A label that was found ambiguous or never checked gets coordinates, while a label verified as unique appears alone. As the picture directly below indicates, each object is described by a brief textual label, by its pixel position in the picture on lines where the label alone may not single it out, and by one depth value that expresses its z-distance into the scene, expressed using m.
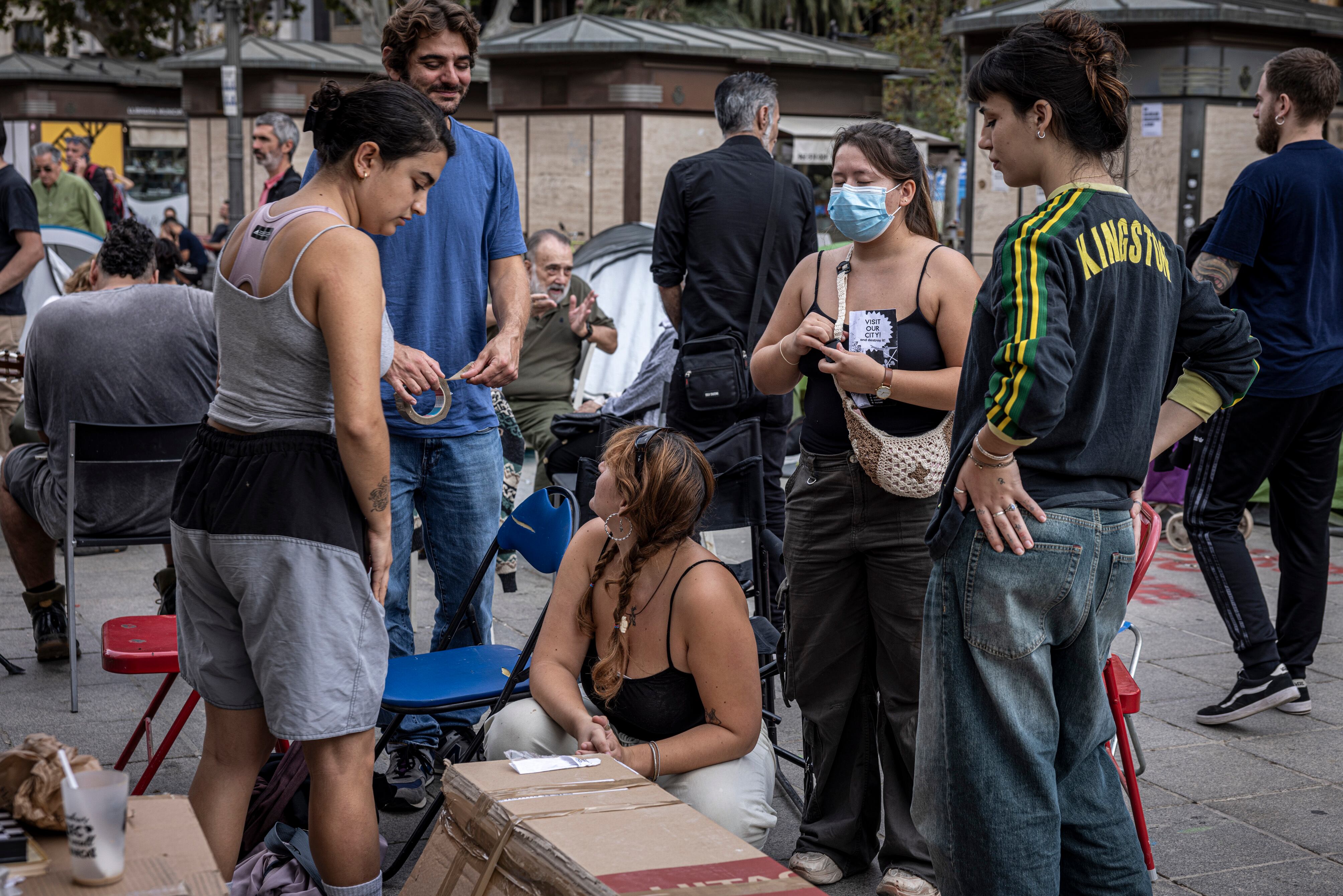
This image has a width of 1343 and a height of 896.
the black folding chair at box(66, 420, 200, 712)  4.62
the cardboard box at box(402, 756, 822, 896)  1.92
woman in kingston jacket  2.26
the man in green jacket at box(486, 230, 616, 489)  7.08
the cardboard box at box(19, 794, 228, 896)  1.75
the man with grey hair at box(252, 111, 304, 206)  6.98
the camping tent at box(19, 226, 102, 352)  9.56
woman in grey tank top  2.50
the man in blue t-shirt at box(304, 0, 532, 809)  3.52
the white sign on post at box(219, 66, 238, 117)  17.31
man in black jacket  5.23
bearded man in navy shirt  4.41
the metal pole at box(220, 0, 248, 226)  16.91
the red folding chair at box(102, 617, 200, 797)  3.40
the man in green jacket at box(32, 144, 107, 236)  11.58
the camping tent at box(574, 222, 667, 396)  9.40
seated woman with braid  2.92
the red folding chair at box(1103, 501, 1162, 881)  3.04
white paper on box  2.35
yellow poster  26.78
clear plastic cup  1.74
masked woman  3.14
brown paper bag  1.86
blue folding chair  3.25
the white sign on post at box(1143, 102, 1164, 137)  9.71
